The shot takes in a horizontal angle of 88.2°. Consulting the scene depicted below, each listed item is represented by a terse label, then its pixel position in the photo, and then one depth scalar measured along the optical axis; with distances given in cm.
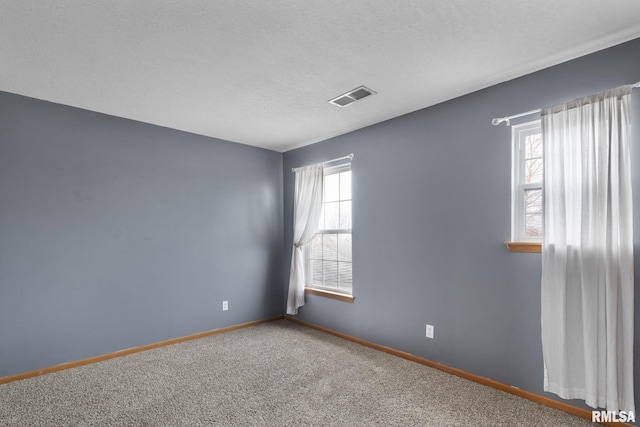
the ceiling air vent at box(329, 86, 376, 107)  278
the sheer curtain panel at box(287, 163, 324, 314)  418
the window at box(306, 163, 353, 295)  395
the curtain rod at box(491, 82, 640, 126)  238
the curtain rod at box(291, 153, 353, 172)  378
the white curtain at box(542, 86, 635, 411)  193
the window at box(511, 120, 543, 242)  245
